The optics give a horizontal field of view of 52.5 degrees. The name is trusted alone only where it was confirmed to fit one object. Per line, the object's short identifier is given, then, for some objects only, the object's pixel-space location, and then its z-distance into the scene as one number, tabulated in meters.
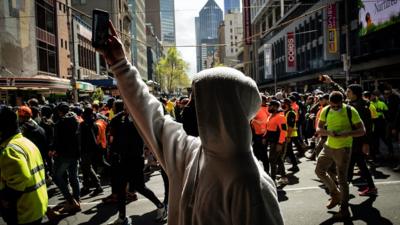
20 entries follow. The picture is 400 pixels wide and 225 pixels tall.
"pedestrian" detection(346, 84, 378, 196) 7.34
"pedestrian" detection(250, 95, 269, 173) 8.88
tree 97.56
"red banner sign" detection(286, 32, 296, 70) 45.34
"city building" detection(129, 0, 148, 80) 94.82
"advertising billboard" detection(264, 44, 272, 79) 58.19
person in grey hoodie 1.48
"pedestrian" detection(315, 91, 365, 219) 6.26
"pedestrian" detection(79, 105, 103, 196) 8.95
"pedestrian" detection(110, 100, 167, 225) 6.44
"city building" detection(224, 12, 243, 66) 165.25
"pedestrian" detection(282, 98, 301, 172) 10.05
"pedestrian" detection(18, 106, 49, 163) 7.36
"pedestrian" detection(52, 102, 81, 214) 7.25
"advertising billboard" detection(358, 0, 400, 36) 21.20
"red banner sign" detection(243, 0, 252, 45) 83.44
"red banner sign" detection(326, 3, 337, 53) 30.58
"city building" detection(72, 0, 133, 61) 67.16
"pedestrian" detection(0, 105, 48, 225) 3.86
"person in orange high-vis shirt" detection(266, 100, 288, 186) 8.76
